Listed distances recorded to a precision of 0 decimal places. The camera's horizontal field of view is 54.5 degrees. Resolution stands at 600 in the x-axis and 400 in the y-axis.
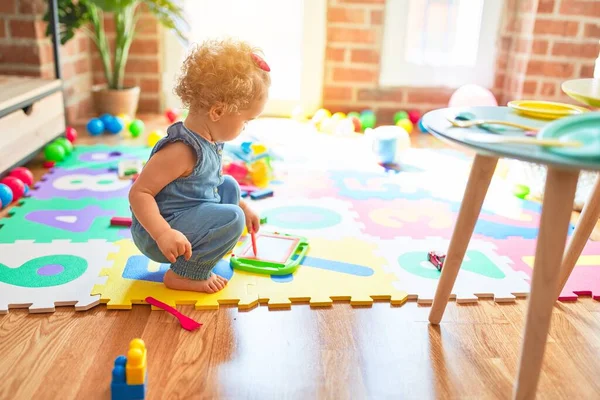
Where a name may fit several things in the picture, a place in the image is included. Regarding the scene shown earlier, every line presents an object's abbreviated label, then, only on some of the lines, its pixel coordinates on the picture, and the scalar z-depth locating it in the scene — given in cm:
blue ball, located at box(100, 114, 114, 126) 241
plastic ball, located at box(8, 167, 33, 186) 171
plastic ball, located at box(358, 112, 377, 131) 261
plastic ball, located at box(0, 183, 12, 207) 155
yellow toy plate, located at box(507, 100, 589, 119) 96
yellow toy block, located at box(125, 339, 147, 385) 83
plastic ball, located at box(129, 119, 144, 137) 235
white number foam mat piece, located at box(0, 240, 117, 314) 110
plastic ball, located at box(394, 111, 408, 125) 269
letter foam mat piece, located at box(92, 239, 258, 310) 112
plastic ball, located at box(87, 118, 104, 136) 237
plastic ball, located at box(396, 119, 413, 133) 258
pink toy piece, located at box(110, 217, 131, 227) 147
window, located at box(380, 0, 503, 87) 266
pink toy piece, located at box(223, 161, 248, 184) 181
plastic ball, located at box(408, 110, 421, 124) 274
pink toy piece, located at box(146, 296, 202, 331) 105
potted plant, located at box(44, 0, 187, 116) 235
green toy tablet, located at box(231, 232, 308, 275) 125
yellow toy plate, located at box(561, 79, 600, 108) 93
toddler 107
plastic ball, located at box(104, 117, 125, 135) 240
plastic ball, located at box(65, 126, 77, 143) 224
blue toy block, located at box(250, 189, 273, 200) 170
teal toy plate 73
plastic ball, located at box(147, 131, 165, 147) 223
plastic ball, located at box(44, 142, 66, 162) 197
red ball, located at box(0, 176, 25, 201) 162
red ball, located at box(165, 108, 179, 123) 259
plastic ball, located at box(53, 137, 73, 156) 204
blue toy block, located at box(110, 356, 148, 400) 83
